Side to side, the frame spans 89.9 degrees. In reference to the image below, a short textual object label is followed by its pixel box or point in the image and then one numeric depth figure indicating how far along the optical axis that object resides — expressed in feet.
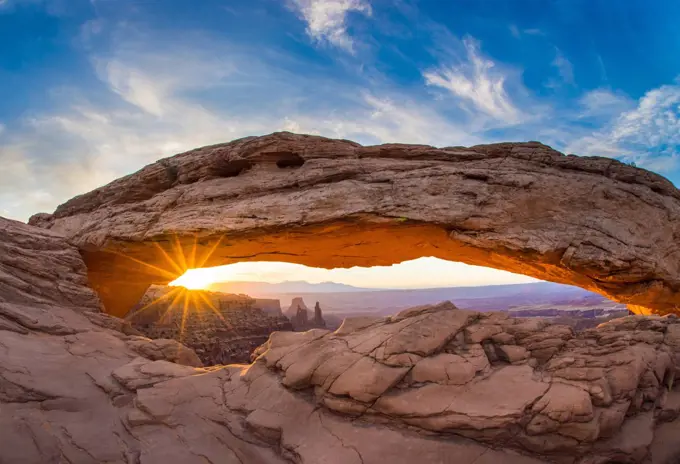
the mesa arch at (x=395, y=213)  33.63
